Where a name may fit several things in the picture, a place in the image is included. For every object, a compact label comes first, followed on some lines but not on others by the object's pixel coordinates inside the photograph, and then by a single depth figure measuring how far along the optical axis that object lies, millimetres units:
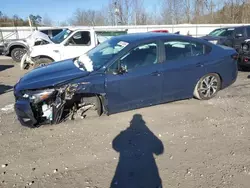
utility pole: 33275
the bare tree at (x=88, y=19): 32031
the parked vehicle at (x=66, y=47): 8641
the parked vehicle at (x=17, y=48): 11844
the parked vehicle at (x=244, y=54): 7705
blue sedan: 4074
